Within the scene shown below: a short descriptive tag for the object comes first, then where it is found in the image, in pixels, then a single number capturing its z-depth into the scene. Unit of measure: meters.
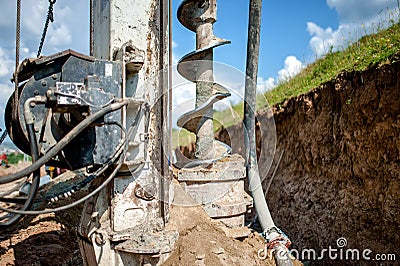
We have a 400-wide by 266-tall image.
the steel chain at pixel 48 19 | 2.78
